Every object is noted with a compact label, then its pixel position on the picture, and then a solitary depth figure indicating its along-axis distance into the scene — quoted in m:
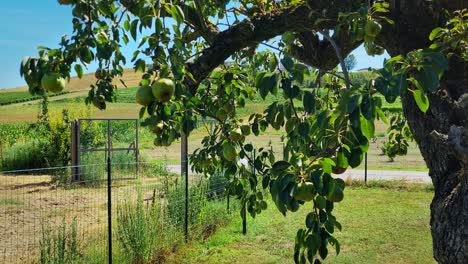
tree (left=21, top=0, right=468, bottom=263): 1.22
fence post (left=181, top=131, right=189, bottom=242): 5.83
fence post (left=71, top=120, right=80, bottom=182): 11.52
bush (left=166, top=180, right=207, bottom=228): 5.78
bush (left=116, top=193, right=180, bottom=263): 4.85
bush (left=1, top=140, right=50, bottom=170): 12.88
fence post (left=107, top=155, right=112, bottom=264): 4.40
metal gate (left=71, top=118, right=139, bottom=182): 11.40
